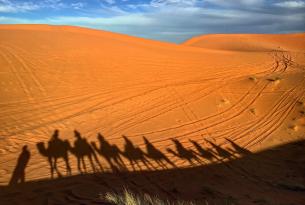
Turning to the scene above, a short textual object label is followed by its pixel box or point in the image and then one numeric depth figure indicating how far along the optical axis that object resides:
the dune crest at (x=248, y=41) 43.53
